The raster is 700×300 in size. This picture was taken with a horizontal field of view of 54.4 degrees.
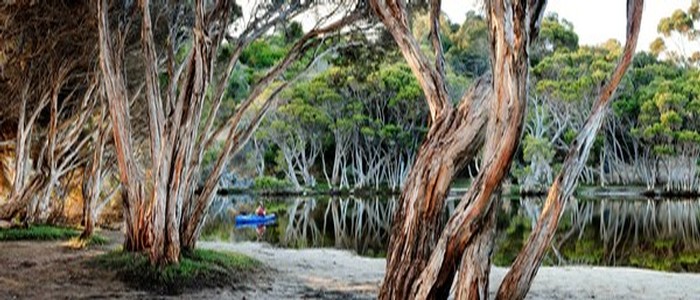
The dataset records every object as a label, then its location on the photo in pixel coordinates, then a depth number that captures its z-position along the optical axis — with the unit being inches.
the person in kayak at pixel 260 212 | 1062.4
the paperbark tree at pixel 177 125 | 416.5
